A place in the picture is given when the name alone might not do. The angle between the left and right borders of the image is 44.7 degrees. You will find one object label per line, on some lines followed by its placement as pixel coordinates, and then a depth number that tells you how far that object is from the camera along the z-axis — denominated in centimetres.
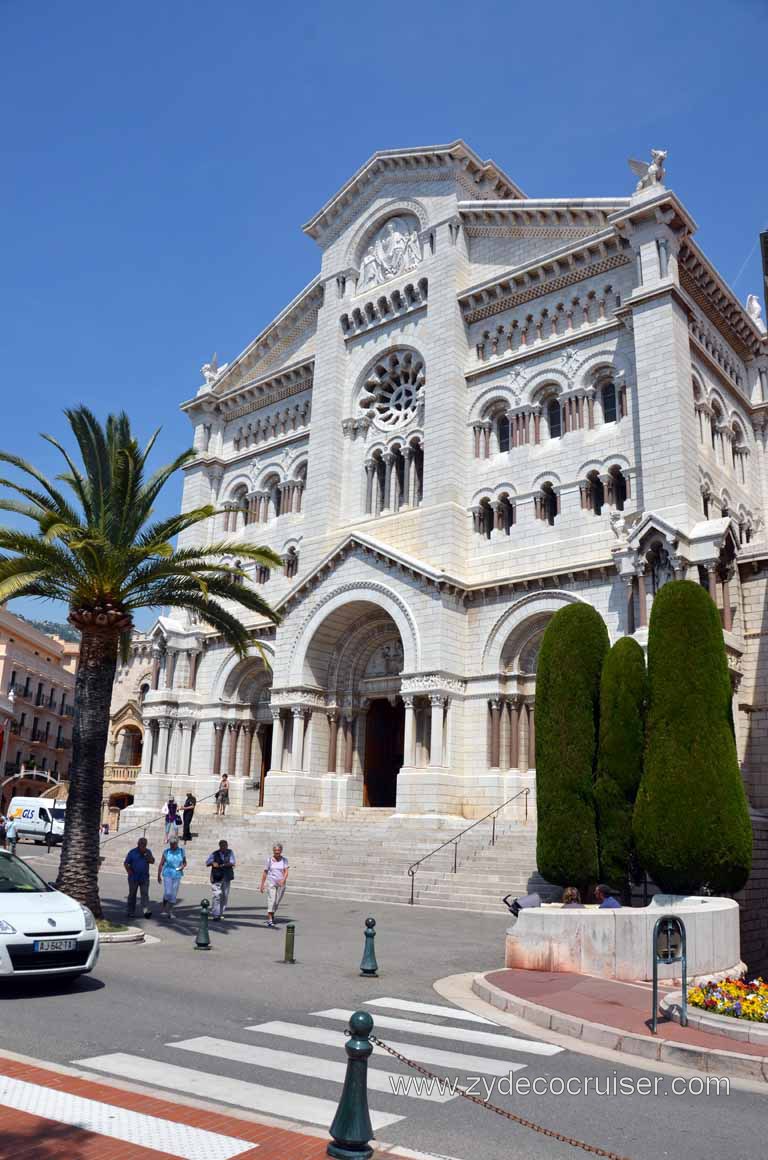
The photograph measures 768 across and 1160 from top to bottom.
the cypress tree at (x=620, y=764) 1800
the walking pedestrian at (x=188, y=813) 2961
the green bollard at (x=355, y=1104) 523
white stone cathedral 2692
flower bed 933
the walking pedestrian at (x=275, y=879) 1736
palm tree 1664
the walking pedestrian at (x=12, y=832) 3744
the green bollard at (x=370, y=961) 1255
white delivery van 4069
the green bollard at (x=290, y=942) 1317
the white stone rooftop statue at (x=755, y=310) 3366
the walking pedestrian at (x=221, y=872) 1767
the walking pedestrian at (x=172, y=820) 2834
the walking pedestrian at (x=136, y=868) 1795
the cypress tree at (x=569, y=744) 1822
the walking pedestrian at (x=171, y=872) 1800
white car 997
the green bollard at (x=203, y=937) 1433
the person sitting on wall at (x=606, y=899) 1423
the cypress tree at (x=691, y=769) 1623
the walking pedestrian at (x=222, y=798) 3344
